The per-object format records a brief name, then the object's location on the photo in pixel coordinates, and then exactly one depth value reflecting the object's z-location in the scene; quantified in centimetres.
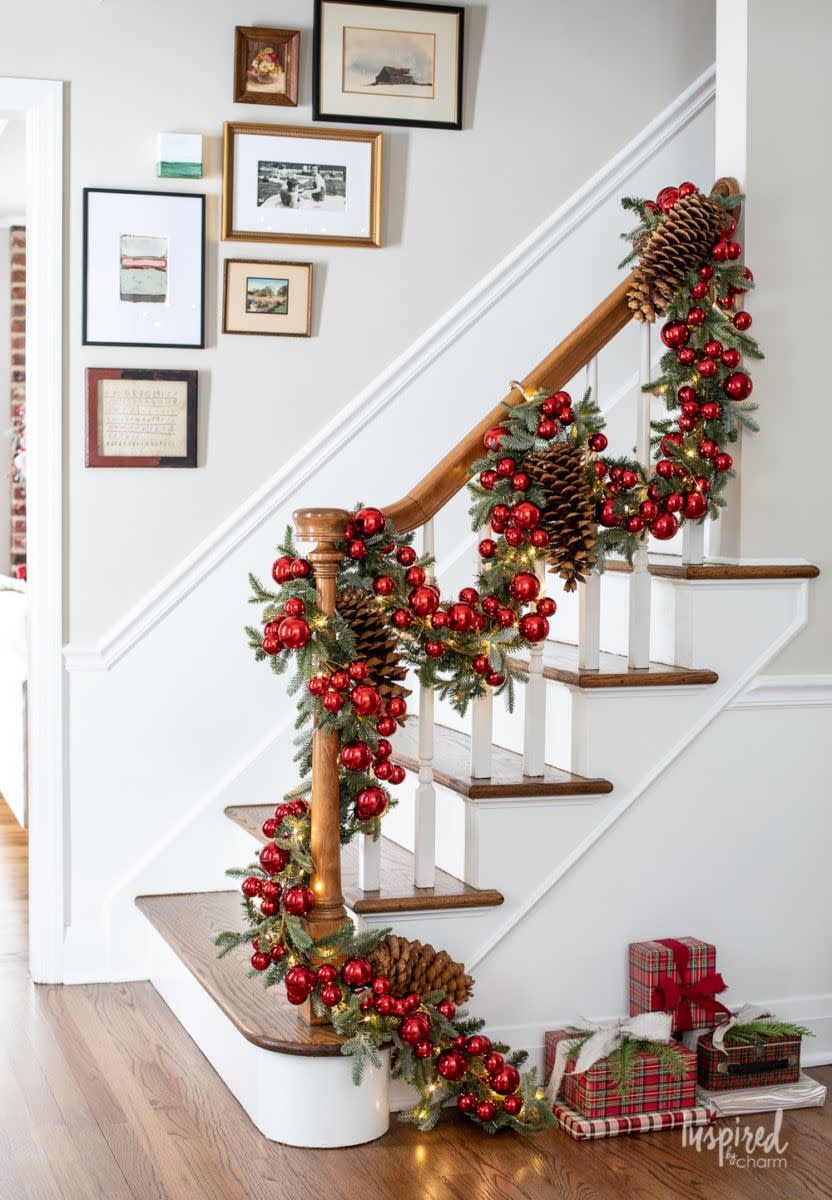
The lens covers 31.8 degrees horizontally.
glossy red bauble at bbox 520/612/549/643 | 290
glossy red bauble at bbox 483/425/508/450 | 298
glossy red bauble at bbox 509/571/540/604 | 289
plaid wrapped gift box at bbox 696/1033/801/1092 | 300
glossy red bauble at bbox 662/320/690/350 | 313
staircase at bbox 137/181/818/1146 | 277
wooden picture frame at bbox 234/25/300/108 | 377
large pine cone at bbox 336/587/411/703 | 279
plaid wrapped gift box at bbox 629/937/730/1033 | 304
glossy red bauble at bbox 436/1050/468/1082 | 274
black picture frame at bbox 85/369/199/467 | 372
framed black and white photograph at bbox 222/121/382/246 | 379
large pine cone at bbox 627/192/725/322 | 308
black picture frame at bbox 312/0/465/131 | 383
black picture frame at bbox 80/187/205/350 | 369
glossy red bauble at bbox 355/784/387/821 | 281
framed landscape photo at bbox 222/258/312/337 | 381
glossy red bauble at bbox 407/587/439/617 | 279
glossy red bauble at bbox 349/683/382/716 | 270
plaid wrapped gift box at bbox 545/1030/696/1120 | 284
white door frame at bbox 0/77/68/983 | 367
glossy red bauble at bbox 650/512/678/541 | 306
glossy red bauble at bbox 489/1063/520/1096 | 277
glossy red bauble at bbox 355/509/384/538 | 280
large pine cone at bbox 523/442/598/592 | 294
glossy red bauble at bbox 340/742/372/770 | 277
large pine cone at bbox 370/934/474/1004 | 278
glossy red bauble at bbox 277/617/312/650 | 269
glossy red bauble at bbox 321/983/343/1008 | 273
